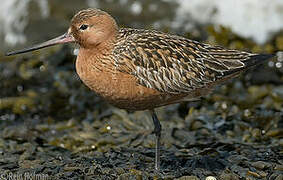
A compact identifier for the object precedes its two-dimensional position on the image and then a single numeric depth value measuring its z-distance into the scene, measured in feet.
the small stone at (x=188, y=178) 41.60
